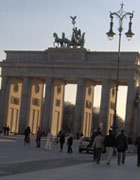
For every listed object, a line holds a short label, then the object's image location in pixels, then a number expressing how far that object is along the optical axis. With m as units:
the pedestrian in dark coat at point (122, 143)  27.20
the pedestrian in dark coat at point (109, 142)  26.61
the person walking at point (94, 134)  28.94
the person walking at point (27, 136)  44.28
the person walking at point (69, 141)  38.51
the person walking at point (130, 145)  50.06
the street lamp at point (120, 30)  41.11
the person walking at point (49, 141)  39.81
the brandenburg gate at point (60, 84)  83.75
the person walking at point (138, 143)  27.25
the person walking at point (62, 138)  40.85
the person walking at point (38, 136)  42.56
